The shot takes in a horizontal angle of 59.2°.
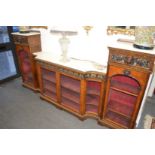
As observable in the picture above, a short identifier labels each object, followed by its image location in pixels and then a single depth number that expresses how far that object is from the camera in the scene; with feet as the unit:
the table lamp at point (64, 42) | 6.84
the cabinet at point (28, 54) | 8.91
